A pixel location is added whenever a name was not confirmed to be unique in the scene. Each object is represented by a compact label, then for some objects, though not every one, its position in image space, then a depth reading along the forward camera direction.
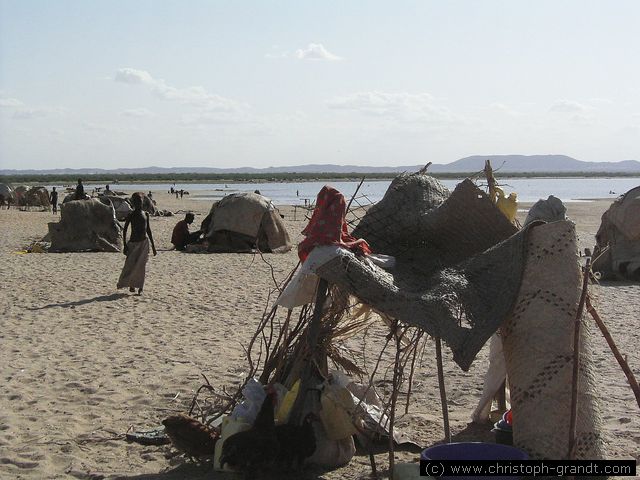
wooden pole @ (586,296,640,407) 4.78
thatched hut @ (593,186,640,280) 14.59
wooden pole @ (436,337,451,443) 5.10
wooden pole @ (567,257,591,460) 4.57
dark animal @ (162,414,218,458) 5.48
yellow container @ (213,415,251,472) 5.24
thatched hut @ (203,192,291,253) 19.83
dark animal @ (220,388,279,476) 5.03
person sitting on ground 20.27
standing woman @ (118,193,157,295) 12.66
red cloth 5.25
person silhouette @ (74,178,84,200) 24.40
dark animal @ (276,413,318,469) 5.11
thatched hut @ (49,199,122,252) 19.64
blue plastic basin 4.75
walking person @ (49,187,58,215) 35.08
